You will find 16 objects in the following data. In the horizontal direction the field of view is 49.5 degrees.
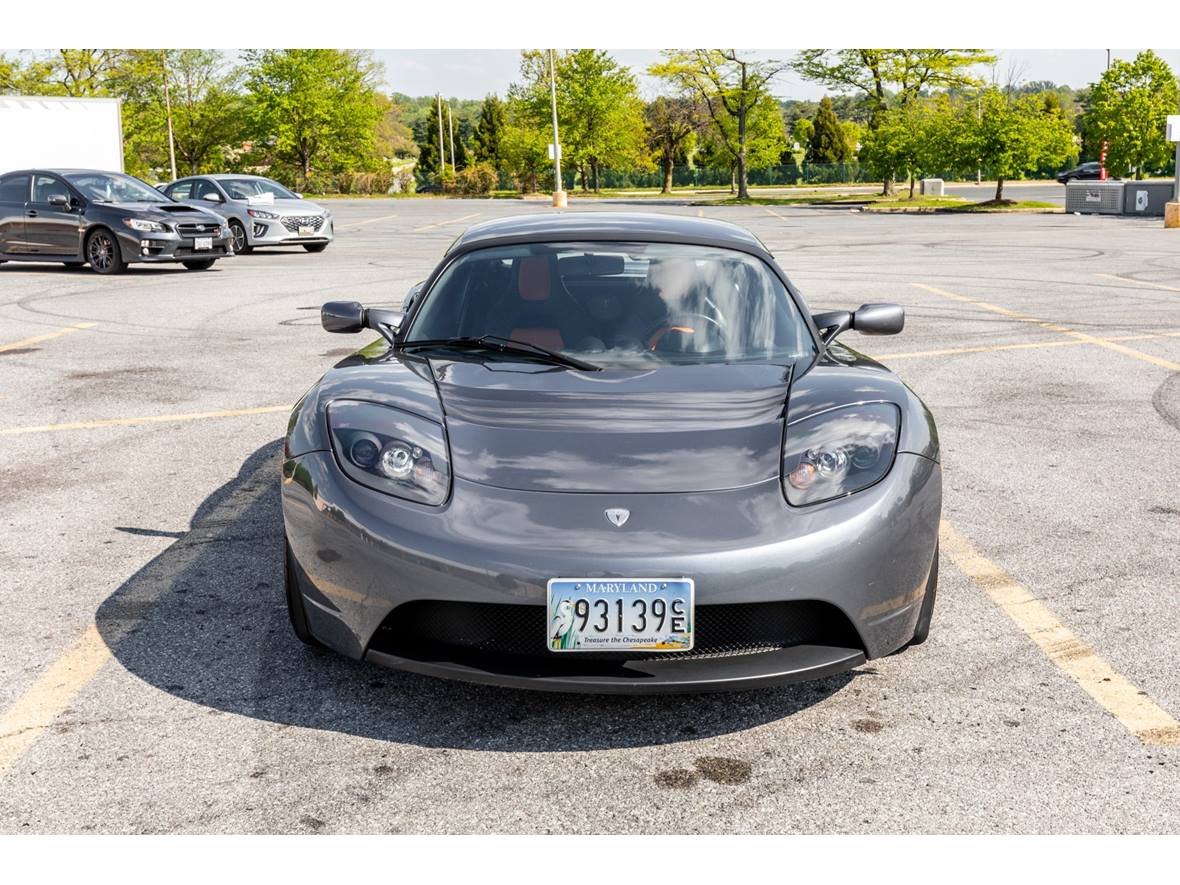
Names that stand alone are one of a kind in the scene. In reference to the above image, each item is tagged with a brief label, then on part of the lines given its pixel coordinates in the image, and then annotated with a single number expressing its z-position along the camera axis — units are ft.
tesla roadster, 10.50
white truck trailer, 92.27
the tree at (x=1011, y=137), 135.03
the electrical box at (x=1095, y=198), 118.11
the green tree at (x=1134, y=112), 141.79
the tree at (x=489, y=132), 293.64
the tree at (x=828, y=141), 293.02
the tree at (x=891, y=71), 169.99
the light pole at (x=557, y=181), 150.82
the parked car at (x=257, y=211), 75.05
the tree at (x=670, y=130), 242.58
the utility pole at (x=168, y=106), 219.18
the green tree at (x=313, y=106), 257.34
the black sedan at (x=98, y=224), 60.23
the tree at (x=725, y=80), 180.14
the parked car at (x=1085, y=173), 219.06
